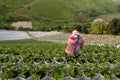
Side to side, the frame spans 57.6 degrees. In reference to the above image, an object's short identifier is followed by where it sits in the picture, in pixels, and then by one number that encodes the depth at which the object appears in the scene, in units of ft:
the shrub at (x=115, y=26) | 75.33
